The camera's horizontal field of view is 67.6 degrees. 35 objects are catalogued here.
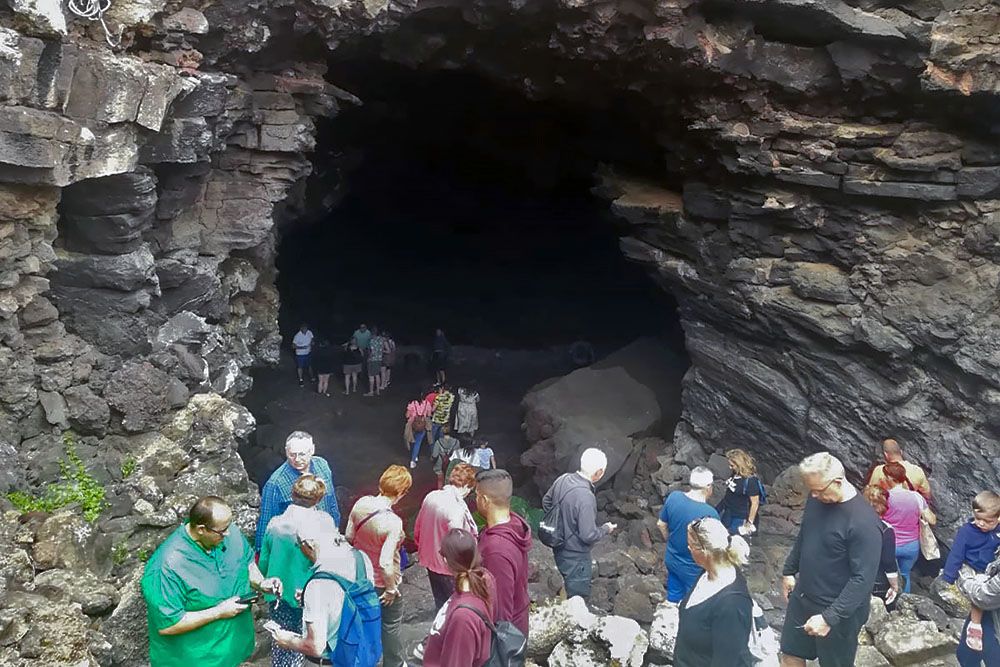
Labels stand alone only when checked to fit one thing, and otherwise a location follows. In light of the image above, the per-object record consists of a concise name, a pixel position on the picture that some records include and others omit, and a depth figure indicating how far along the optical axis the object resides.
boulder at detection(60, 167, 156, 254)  8.04
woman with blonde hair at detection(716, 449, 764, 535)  7.72
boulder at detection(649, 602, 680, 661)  5.48
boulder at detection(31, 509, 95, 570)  5.98
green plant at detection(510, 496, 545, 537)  11.66
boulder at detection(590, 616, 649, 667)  5.48
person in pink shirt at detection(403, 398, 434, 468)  12.25
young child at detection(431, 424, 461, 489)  11.62
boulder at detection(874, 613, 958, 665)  5.98
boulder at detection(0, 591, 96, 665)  4.95
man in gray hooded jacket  5.88
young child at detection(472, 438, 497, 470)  9.91
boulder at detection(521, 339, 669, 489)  12.79
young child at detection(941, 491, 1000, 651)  5.61
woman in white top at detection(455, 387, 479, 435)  13.09
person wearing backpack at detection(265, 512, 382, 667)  4.21
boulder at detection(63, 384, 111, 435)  7.64
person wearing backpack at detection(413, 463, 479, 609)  5.32
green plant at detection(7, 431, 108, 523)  6.66
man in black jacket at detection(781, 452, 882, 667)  4.71
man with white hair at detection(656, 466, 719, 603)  5.78
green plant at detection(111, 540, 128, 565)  6.57
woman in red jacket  3.75
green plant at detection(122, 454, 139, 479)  7.61
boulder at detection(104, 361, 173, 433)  7.96
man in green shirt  4.15
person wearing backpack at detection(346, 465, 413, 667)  4.77
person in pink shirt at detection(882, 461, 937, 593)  6.96
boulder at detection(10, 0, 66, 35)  6.51
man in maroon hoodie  4.53
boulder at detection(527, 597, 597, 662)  5.73
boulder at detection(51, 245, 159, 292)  8.22
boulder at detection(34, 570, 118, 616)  5.60
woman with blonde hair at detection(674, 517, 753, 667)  4.06
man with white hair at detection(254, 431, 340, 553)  5.48
